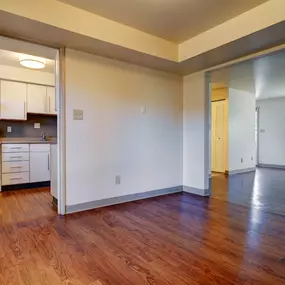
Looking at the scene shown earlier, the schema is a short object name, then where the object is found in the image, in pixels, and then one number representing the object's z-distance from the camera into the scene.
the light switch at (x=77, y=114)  2.95
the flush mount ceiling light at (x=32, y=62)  3.83
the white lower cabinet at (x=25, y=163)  4.12
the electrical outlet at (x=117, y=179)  3.33
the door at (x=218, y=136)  6.18
